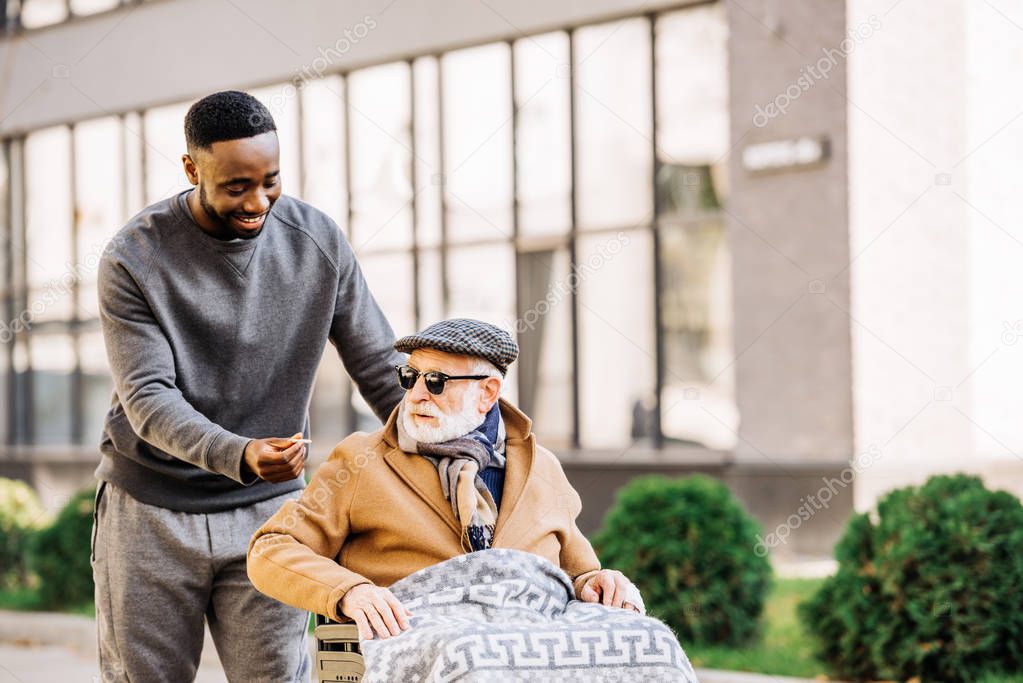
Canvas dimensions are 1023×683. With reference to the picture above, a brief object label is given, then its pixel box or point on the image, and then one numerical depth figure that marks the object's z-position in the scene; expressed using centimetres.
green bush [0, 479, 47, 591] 1043
